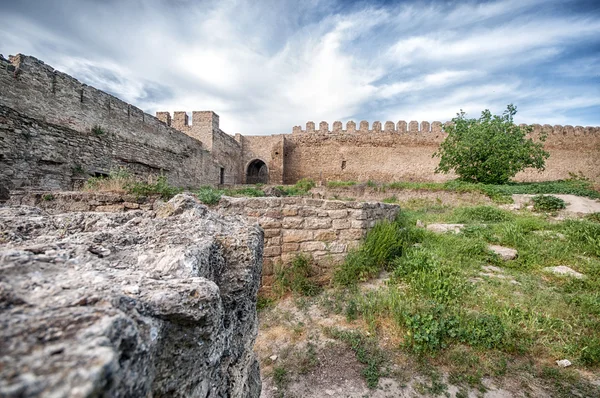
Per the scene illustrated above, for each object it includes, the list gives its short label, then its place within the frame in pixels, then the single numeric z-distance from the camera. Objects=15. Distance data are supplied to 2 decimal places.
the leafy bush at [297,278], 3.82
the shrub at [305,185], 15.74
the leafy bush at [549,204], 9.33
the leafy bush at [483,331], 2.54
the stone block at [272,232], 4.12
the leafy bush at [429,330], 2.51
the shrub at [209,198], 4.29
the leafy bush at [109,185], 5.52
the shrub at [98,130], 9.31
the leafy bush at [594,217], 7.86
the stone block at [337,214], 4.29
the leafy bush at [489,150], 15.07
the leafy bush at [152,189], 5.43
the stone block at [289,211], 4.18
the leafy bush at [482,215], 7.95
